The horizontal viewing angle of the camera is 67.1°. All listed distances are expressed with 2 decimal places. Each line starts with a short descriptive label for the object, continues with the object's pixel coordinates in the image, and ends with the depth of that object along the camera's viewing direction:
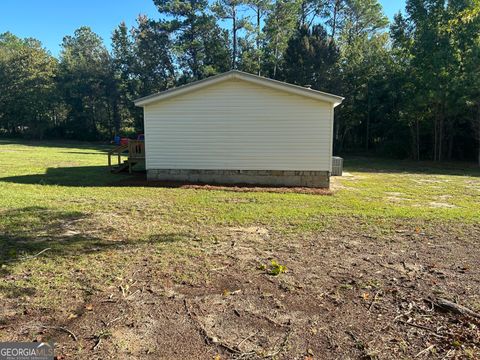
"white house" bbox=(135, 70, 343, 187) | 10.17
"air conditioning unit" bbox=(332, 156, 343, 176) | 14.00
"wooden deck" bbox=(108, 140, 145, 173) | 12.44
